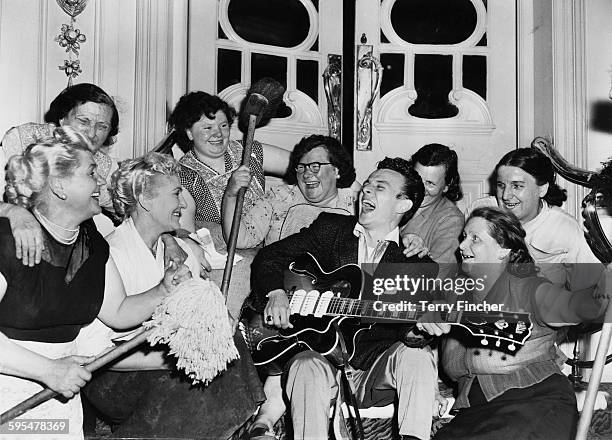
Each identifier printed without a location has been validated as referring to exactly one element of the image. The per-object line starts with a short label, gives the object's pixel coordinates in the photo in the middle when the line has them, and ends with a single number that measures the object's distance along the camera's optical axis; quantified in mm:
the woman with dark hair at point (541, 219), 3232
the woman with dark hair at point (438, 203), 3203
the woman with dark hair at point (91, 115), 3078
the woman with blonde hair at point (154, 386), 2438
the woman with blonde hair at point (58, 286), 2332
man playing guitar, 2527
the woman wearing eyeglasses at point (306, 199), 3258
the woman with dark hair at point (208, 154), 3336
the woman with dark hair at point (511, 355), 2480
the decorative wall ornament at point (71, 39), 3453
